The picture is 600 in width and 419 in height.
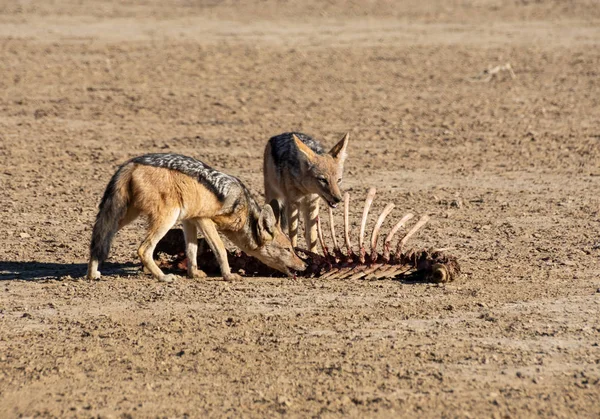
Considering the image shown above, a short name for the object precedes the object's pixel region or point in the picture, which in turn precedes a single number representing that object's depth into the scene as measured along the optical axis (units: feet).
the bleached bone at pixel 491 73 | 134.51
